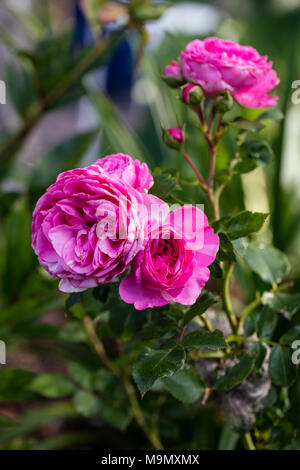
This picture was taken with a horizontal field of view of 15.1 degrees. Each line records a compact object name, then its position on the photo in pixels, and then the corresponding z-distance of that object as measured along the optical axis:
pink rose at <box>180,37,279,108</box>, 0.68
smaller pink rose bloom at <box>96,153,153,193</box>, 0.65
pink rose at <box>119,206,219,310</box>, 0.64
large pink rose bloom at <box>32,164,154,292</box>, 0.63
